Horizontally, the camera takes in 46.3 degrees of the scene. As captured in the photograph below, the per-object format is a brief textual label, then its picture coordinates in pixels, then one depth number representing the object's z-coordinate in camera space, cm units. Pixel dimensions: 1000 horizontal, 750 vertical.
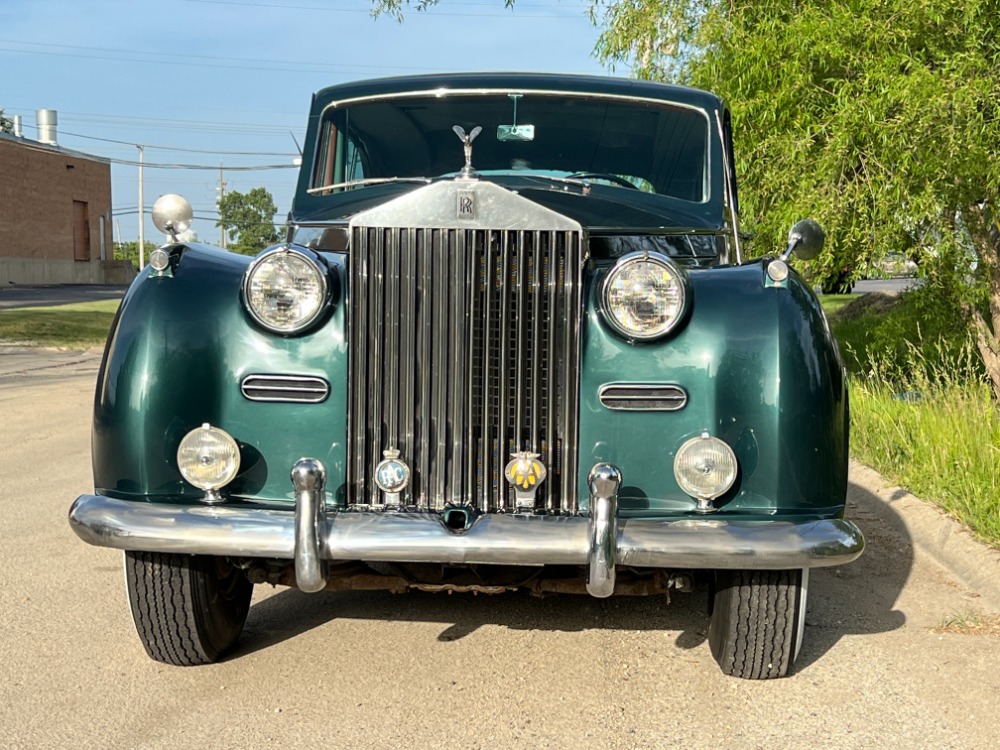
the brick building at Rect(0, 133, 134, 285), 4297
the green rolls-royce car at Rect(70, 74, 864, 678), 334
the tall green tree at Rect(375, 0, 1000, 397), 742
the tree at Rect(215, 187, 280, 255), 7475
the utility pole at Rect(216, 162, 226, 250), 7488
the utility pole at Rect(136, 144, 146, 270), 4924
